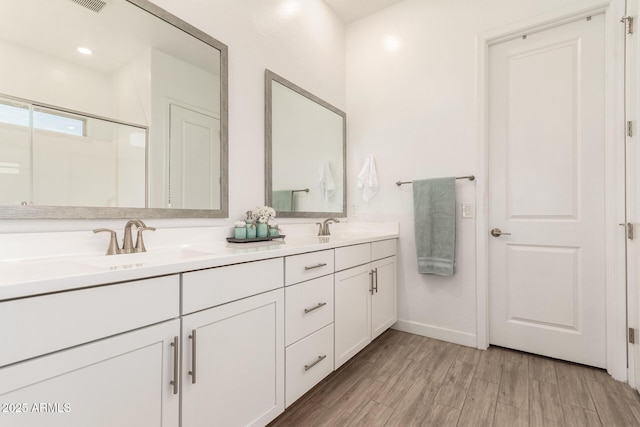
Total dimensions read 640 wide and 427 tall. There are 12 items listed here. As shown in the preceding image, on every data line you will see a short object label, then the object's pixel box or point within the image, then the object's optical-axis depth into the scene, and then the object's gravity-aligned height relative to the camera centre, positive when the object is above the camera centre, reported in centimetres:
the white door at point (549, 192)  192 +15
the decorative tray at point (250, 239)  166 -15
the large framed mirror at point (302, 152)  206 +49
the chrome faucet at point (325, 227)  235 -11
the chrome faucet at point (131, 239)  127 -11
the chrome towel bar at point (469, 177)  223 +27
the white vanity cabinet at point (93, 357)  69 -38
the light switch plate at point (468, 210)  227 +2
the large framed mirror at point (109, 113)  108 +44
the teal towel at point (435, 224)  226 -8
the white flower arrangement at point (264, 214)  182 +0
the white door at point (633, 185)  167 +16
